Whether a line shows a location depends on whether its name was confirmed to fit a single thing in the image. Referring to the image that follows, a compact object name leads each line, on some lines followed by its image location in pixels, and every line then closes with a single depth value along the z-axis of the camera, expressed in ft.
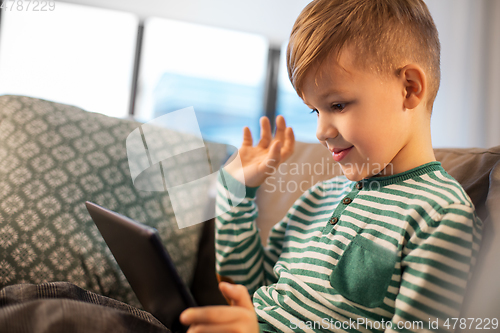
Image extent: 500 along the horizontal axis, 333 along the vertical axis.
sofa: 2.14
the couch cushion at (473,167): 1.83
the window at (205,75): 10.98
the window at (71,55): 9.52
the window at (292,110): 11.68
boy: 1.40
